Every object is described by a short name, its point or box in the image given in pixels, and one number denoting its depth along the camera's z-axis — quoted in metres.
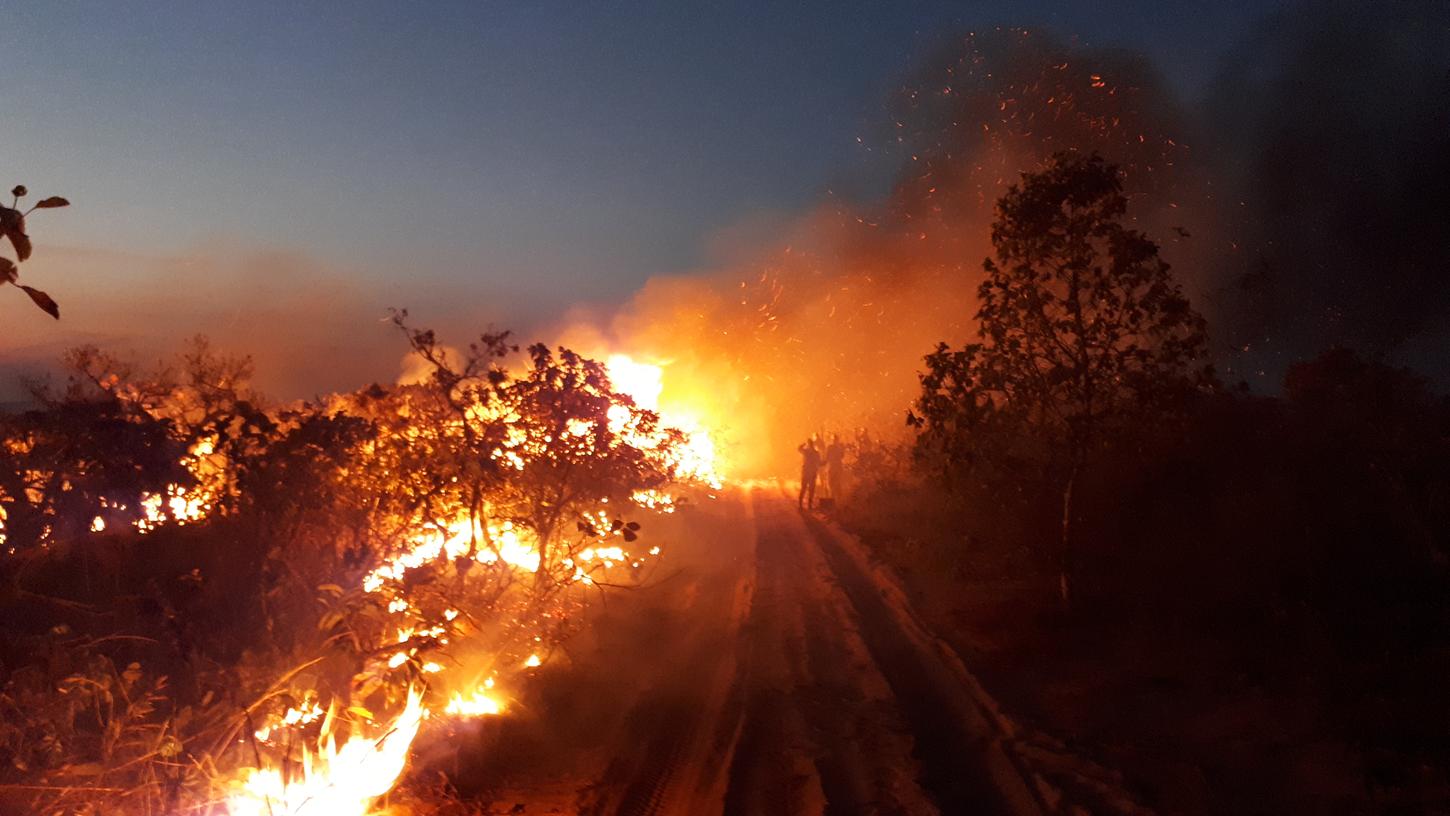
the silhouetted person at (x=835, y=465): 25.34
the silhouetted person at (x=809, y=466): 23.27
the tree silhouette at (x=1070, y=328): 10.13
